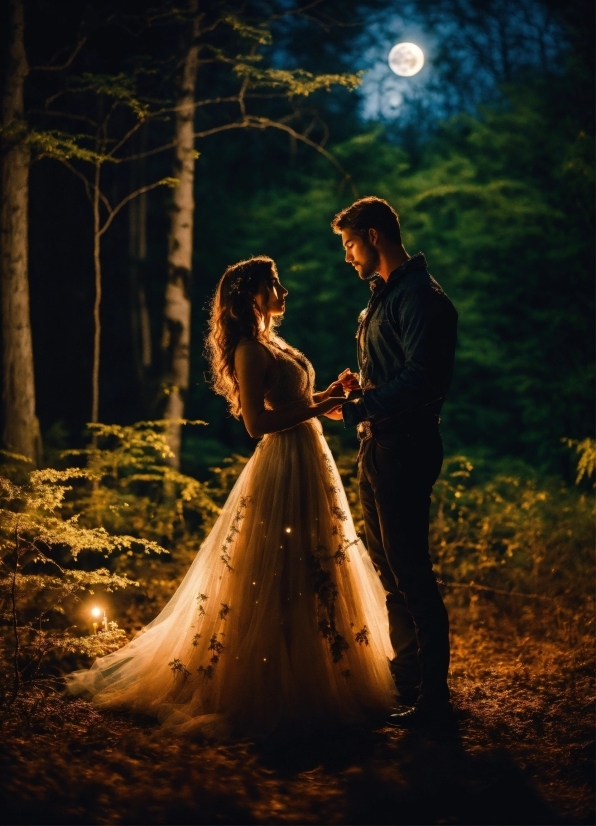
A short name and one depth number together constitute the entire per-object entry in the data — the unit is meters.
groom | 3.77
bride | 3.96
